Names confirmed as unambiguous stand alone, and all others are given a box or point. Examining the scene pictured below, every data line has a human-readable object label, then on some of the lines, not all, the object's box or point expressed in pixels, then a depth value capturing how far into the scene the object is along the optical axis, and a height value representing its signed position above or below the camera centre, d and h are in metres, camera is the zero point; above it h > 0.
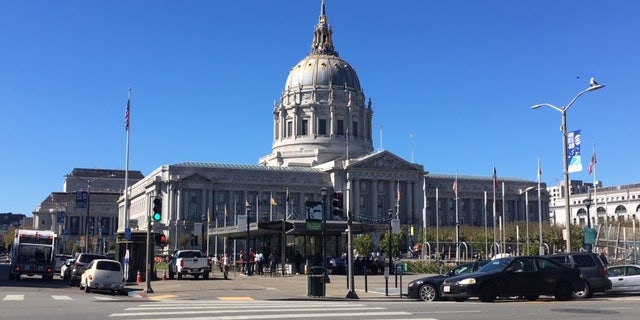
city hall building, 134.38 +12.40
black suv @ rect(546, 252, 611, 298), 27.17 -1.01
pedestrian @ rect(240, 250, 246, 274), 58.34 -1.69
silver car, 29.42 -1.40
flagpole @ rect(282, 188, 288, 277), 51.18 +0.47
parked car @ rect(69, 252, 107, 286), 39.94 -1.30
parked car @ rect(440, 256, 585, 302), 24.61 -1.26
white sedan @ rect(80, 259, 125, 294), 32.72 -1.38
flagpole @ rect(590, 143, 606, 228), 65.78 +7.25
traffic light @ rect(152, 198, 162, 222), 30.30 +1.42
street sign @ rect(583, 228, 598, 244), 38.31 +0.38
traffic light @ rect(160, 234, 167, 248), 40.75 +0.22
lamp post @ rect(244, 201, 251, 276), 52.40 -1.83
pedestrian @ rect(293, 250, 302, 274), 55.22 -1.28
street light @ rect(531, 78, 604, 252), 34.22 +3.50
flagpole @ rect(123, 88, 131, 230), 53.34 +9.01
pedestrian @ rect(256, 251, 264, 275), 53.88 -1.51
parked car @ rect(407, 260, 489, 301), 26.00 -1.57
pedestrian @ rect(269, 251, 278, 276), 53.26 -1.60
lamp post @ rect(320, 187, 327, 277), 33.42 +1.43
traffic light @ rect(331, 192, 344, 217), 29.53 +1.55
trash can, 28.69 -1.59
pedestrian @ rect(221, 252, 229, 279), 47.09 -1.70
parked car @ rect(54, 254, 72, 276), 61.78 -1.52
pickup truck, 45.38 -1.26
